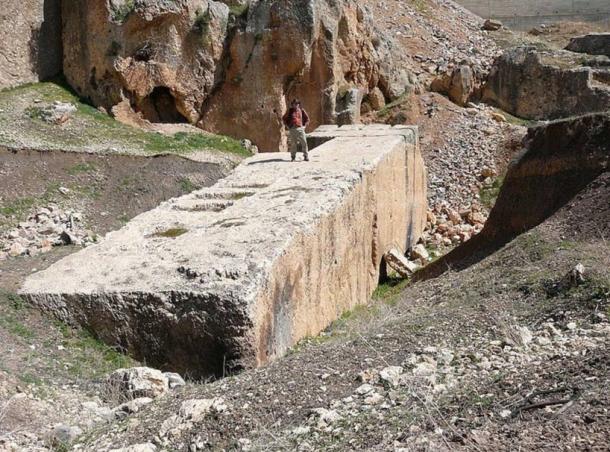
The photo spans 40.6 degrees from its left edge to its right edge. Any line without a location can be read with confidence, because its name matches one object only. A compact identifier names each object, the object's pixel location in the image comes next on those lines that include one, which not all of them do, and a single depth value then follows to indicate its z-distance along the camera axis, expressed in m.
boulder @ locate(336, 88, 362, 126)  18.73
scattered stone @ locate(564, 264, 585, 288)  6.49
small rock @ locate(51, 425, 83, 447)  5.14
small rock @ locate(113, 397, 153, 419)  5.53
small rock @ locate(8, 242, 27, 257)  10.36
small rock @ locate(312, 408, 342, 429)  4.48
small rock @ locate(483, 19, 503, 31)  25.41
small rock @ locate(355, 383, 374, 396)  4.82
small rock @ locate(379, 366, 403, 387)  4.88
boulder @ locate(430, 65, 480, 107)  20.41
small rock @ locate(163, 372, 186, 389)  6.18
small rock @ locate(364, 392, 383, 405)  4.62
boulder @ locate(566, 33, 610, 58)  23.77
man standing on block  12.37
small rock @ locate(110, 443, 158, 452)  4.67
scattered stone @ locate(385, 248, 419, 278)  12.10
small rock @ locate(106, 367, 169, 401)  5.94
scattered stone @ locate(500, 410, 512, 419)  4.00
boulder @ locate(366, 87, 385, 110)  20.09
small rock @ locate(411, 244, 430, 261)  13.64
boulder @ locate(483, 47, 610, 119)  20.22
